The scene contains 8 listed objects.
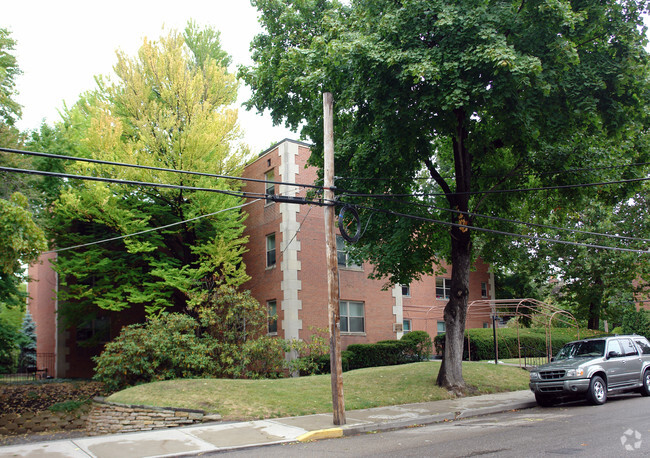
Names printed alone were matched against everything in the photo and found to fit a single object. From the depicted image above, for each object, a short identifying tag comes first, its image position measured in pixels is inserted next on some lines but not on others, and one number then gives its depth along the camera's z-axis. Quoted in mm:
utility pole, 11992
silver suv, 14008
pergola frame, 23791
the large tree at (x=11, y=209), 14570
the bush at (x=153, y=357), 17344
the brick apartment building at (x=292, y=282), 23750
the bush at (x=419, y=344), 25984
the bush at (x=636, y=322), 35719
